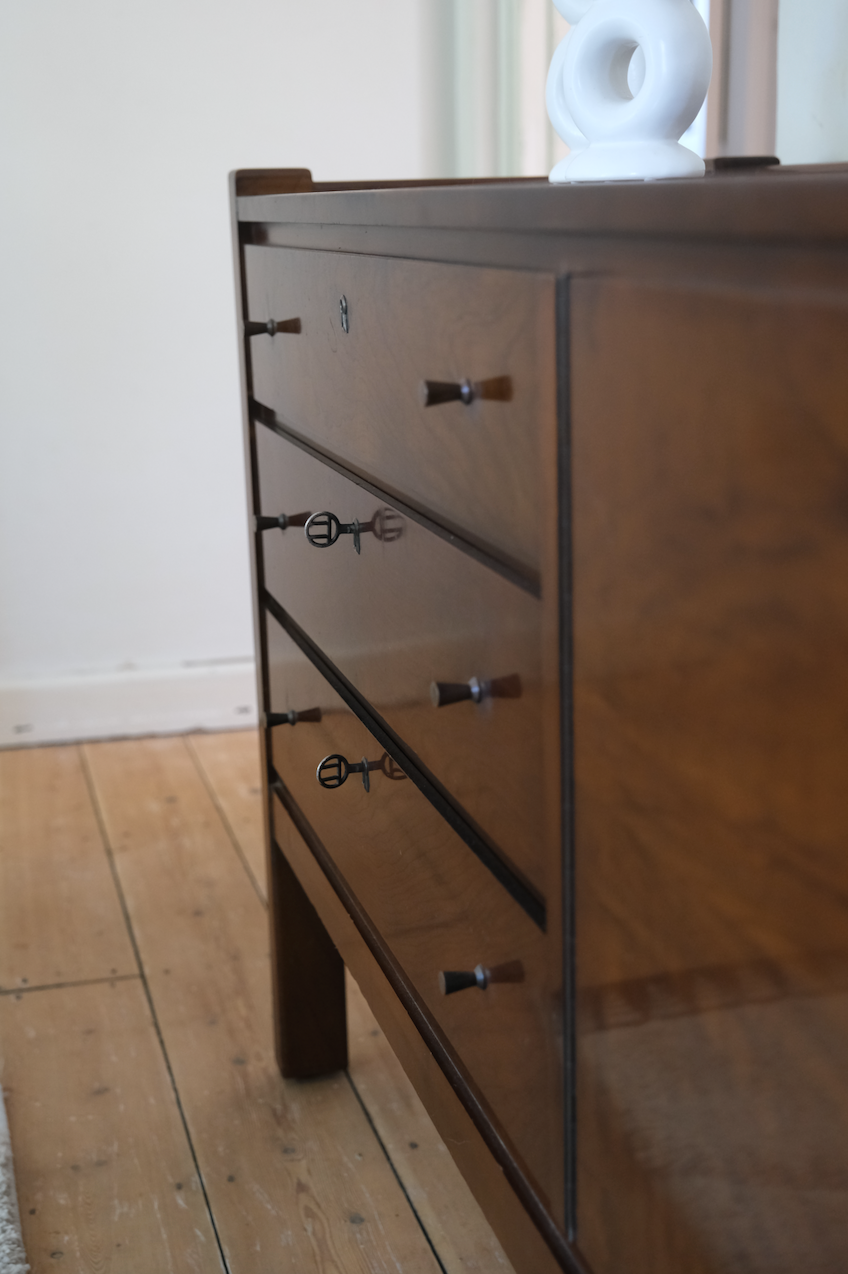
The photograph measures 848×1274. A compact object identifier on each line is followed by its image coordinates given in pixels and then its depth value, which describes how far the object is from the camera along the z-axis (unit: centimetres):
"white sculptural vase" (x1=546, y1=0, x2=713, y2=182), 70
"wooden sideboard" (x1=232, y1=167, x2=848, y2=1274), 44
